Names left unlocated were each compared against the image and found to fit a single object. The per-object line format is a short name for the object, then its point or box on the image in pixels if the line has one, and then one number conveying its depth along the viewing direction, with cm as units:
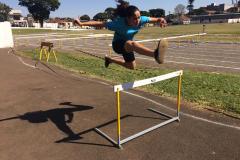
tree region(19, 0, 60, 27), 7619
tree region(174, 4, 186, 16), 12691
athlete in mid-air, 440
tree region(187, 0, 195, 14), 12743
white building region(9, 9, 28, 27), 11430
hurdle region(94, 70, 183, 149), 385
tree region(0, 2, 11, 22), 9580
